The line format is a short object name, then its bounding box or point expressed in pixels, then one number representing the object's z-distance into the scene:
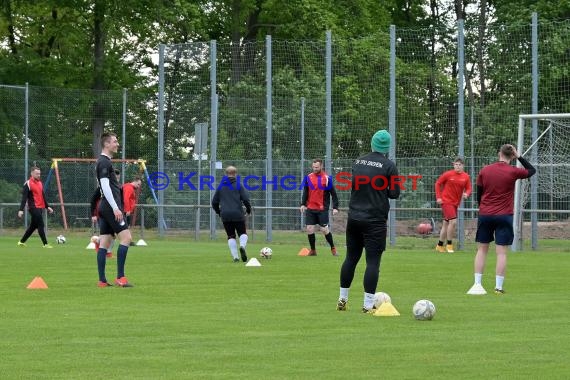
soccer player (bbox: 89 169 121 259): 18.76
